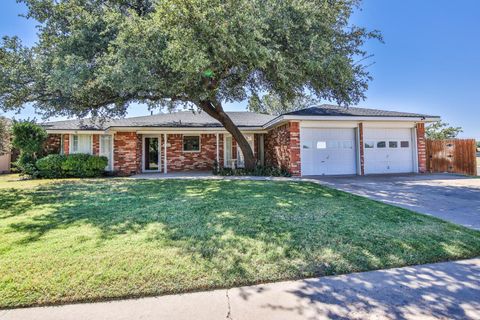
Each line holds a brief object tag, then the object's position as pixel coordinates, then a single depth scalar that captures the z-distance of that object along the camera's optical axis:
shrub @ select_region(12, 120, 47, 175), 14.30
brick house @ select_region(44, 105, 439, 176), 13.93
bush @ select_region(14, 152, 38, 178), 14.29
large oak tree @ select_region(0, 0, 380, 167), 8.41
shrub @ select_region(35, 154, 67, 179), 14.17
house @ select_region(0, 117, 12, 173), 19.30
